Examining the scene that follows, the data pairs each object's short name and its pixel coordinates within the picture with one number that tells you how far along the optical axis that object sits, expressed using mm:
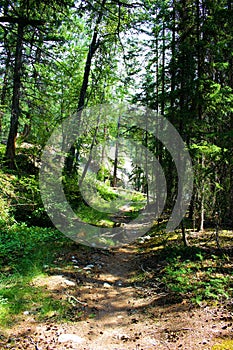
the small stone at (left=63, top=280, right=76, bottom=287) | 5164
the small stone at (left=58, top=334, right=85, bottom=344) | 3482
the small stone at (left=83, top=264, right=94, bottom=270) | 6213
